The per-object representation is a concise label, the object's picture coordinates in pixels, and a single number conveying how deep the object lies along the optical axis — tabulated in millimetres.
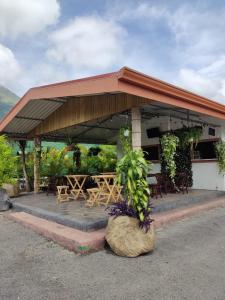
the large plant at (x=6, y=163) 7444
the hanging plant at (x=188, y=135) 7560
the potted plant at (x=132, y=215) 3514
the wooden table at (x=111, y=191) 5895
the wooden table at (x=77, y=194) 6893
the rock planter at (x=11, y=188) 8419
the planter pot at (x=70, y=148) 11093
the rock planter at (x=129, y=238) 3500
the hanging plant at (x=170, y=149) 7100
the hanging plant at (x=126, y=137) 5538
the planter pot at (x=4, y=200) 7029
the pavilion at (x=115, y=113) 4571
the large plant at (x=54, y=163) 10973
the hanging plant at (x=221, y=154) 7769
